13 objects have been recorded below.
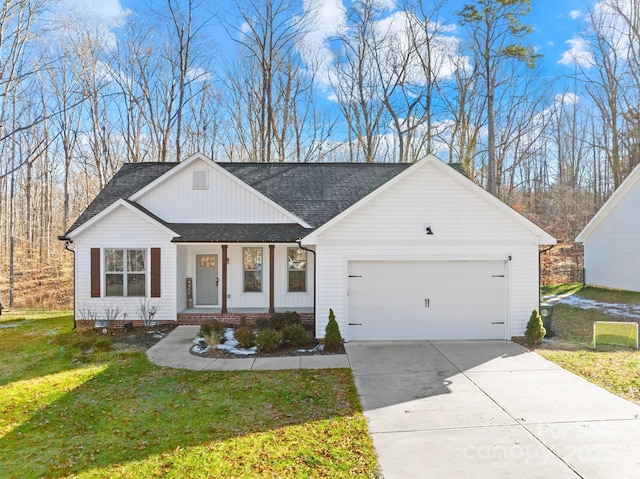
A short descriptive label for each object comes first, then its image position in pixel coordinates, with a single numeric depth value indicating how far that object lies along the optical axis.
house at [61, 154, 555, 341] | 9.91
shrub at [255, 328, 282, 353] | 9.22
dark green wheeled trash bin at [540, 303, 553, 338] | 10.34
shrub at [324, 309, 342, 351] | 9.35
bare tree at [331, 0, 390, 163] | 24.61
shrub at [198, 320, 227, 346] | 9.64
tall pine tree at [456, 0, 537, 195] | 21.09
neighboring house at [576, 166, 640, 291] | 16.80
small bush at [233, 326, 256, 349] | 9.51
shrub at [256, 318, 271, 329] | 11.04
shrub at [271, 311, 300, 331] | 10.84
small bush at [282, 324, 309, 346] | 9.63
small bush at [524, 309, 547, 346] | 9.54
